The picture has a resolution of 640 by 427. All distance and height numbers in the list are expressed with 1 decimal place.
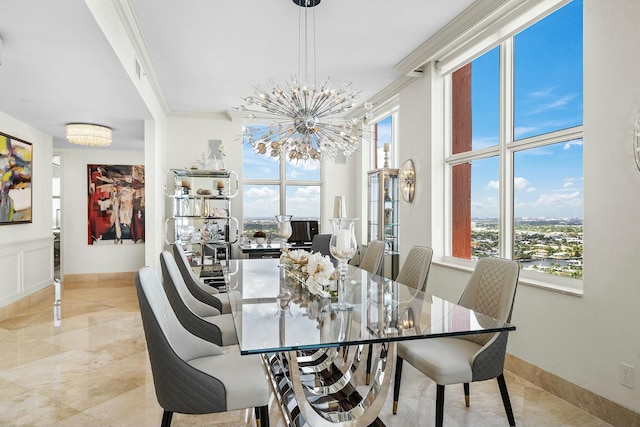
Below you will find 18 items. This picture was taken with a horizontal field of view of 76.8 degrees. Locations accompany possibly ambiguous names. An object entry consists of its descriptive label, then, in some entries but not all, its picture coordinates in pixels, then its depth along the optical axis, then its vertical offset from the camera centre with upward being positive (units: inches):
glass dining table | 64.3 -20.5
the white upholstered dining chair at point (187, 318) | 97.7 -26.5
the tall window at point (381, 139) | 233.1 +42.2
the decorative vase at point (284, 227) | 147.2 -6.7
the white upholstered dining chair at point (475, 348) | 80.6 -30.8
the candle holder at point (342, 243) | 98.8 -8.4
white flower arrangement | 87.8 -14.5
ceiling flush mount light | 199.6 +37.2
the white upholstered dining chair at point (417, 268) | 117.2 -18.0
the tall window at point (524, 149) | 114.3 +19.8
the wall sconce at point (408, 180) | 186.3 +13.7
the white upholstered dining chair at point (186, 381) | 64.2 -29.5
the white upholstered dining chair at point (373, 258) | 145.3 -18.1
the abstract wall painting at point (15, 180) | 186.4 +13.9
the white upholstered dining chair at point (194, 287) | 125.6 -24.7
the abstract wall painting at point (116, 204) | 284.8 +3.2
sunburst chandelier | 129.3 +28.7
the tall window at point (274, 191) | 264.5 +12.0
